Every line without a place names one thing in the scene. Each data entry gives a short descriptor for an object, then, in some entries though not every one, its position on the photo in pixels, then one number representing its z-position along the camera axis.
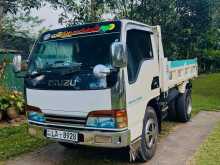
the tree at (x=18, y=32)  7.52
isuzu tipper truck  2.58
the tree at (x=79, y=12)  7.26
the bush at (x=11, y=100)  5.12
